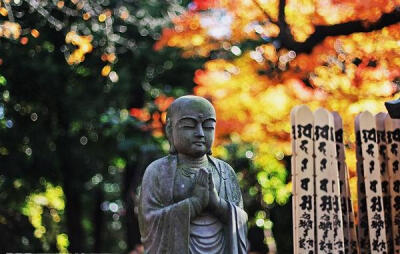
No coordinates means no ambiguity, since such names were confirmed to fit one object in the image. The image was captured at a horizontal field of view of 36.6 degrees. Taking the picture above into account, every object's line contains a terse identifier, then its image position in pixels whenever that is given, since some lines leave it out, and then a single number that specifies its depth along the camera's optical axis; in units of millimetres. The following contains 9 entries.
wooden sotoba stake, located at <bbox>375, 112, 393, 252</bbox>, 9367
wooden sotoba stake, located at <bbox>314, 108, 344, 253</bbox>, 8742
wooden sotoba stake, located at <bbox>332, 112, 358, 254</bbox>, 9250
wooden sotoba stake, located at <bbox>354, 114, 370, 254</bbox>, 9305
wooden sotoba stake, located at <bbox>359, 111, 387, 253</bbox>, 9031
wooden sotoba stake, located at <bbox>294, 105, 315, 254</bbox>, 8711
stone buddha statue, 5699
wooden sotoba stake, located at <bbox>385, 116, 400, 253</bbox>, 9234
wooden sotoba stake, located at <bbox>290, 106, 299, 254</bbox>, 8742
